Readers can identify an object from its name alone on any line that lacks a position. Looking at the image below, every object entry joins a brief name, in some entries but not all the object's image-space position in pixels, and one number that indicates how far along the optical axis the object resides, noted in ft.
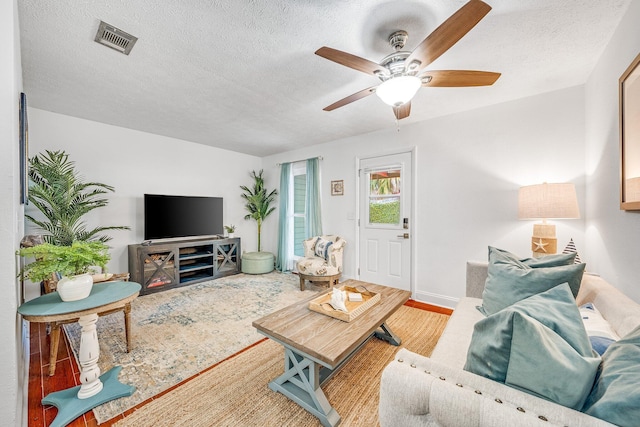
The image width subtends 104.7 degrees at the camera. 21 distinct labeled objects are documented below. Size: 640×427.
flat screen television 11.80
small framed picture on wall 13.12
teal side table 4.43
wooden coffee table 4.51
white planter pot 4.70
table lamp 6.50
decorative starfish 7.16
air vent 5.24
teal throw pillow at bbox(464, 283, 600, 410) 2.17
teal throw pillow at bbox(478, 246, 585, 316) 4.32
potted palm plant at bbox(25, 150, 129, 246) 8.32
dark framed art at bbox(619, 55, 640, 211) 4.08
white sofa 2.01
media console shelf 11.15
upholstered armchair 11.51
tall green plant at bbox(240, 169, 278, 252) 16.34
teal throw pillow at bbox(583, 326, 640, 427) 1.80
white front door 11.08
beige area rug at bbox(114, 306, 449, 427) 4.64
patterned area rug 5.82
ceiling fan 4.33
